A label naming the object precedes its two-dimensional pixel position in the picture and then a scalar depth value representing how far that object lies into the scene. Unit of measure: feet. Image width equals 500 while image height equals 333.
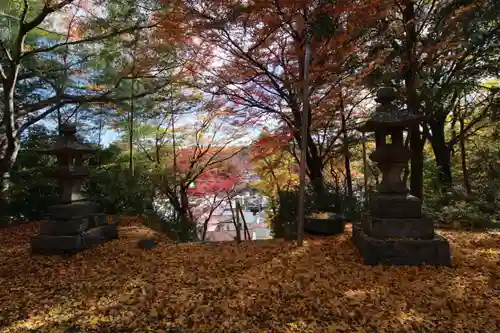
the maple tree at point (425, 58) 16.28
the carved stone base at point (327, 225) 14.56
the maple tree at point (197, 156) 28.45
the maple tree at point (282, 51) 14.46
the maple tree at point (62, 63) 15.48
